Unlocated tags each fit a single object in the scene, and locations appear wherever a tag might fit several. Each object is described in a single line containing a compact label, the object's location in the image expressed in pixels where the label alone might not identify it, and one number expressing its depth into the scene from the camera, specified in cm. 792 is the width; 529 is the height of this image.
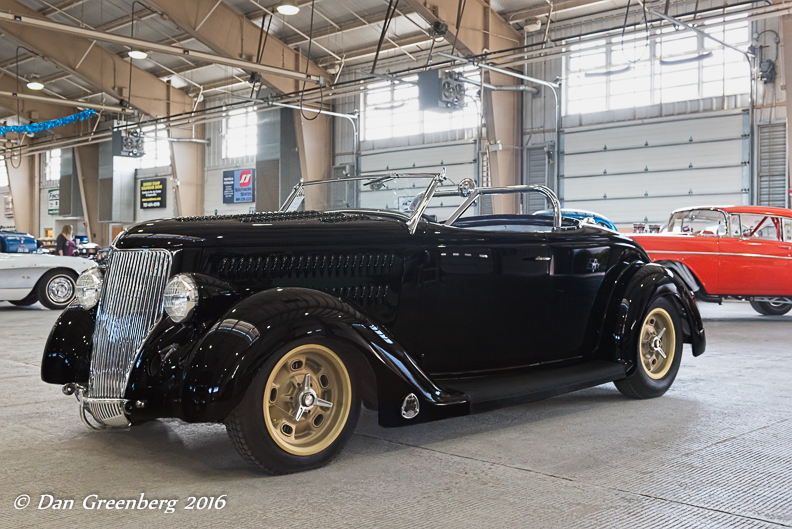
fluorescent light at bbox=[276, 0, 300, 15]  1623
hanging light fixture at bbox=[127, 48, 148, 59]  1974
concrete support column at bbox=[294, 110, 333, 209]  2425
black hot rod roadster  301
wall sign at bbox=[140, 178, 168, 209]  3102
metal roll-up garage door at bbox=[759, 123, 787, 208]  1653
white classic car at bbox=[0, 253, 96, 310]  1146
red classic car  1024
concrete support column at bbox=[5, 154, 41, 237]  3672
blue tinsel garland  2250
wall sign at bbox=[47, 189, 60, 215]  3553
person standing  1641
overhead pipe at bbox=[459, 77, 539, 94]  1941
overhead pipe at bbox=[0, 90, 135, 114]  2075
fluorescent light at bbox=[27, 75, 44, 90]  2253
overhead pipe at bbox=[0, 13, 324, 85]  1464
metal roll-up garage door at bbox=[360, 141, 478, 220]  2147
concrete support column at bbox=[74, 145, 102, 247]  3262
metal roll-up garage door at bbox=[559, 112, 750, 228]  1722
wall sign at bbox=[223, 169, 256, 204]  2753
